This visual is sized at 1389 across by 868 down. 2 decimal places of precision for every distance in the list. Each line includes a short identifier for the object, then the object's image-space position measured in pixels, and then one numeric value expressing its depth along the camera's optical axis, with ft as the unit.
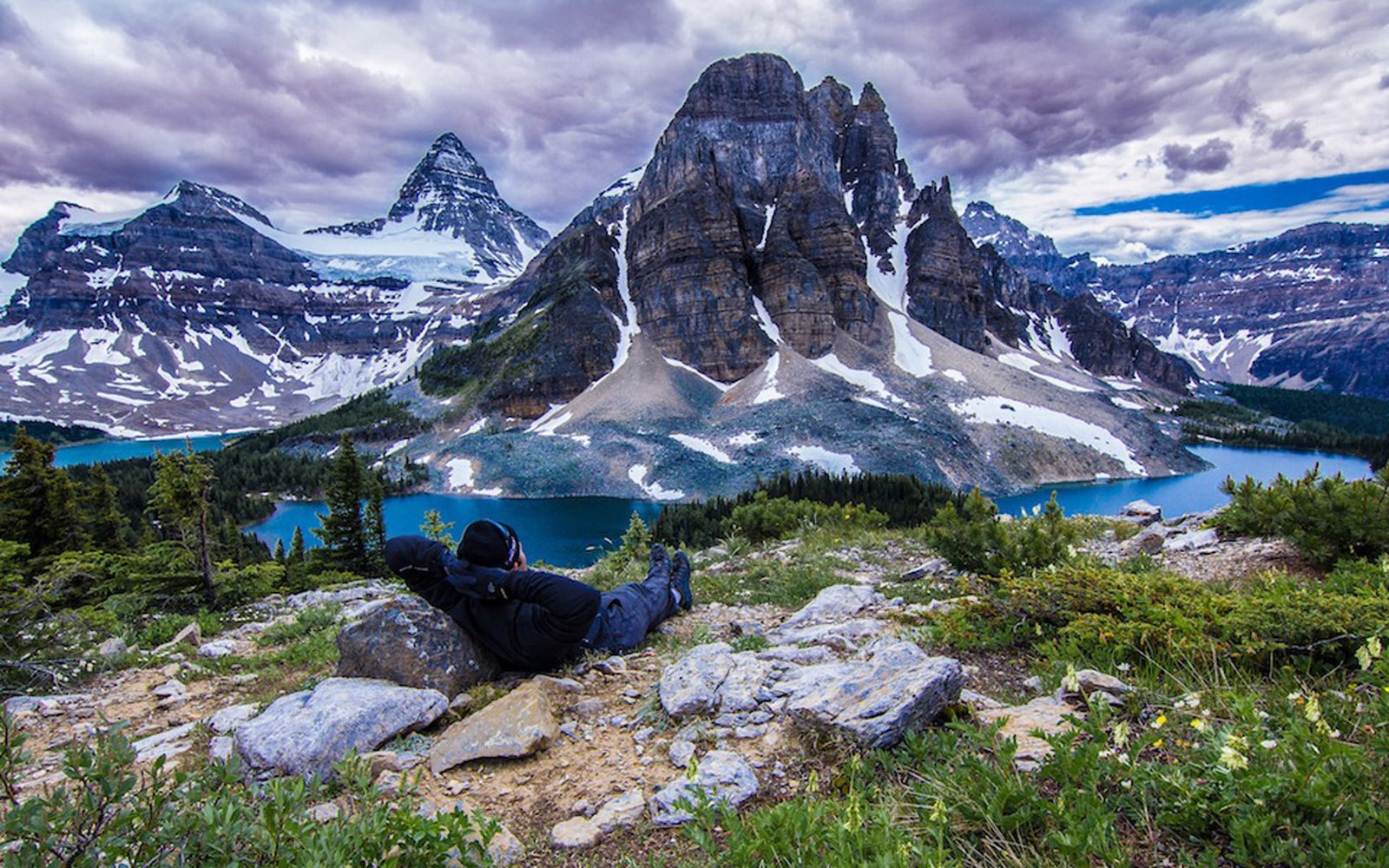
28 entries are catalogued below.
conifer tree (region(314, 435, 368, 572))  89.45
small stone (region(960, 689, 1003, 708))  13.17
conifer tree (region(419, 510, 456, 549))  55.67
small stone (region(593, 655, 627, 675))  18.22
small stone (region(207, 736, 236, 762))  13.37
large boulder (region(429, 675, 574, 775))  13.25
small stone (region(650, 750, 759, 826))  10.71
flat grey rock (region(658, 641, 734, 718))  14.57
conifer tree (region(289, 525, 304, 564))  95.86
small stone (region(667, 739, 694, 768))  12.60
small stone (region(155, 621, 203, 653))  25.05
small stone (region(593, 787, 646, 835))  10.85
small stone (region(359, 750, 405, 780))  12.73
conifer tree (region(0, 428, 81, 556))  52.65
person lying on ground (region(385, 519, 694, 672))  17.28
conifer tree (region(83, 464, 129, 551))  62.95
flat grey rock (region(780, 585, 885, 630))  23.44
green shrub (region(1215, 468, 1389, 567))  21.47
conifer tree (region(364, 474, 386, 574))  89.10
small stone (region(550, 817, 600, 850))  10.44
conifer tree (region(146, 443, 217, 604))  39.14
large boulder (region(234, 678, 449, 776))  12.68
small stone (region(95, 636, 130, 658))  22.84
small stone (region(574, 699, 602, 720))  15.46
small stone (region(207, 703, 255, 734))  15.24
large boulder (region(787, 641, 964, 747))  11.69
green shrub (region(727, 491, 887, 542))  58.03
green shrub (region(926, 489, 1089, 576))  25.96
